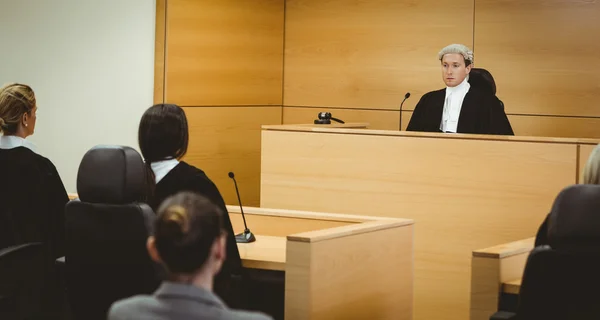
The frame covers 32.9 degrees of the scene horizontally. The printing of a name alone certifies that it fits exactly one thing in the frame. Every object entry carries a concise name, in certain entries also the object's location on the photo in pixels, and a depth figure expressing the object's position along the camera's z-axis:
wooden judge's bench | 5.12
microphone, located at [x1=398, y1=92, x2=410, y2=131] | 7.63
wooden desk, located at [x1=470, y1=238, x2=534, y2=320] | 3.71
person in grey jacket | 2.03
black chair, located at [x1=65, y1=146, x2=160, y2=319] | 3.64
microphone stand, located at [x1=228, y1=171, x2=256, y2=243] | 4.32
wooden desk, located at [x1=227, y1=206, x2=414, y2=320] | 3.72
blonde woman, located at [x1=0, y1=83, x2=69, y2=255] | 4.35
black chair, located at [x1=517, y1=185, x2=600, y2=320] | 3.16
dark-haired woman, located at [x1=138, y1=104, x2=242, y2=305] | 3.67
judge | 6.40
